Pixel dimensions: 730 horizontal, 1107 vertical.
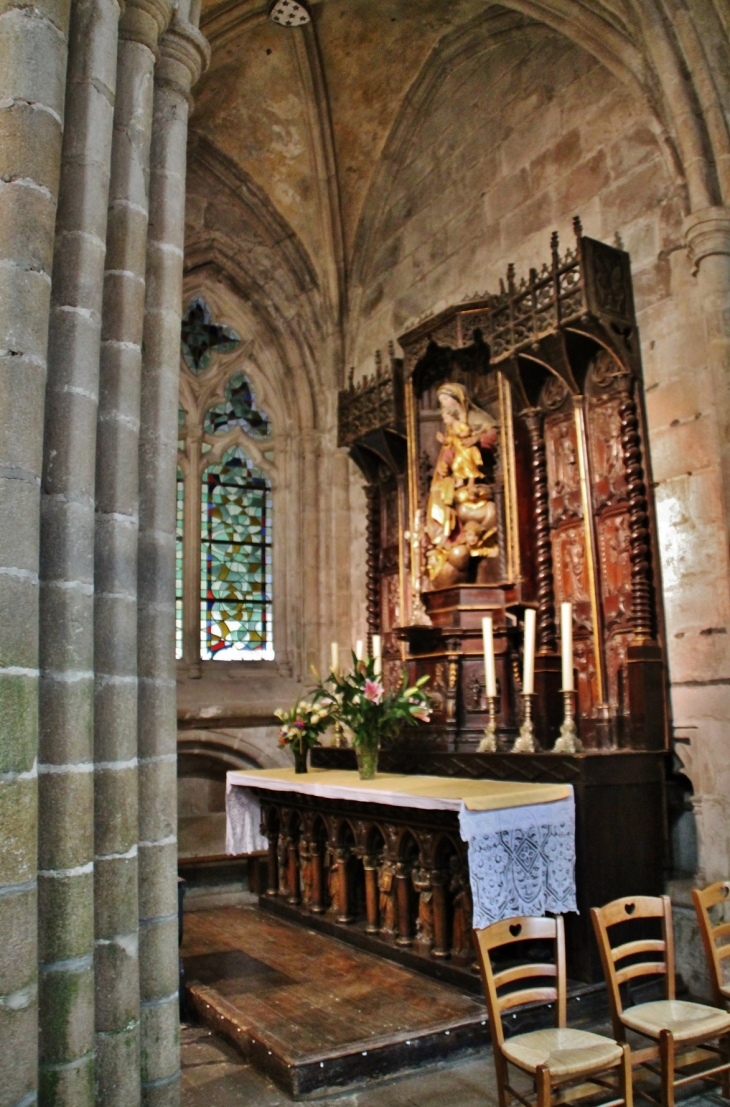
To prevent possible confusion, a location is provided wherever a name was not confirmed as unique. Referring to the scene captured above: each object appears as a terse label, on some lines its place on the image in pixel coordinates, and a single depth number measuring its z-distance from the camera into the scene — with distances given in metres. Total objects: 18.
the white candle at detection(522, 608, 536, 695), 6.10
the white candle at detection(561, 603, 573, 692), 5.93
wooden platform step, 4.28
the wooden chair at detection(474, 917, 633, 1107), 3.37
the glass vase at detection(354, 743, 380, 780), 6.54
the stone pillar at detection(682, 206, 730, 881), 5.81
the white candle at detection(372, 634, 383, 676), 6.81
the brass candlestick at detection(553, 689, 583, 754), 5.84
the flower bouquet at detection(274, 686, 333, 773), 7.34
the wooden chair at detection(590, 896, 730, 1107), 3.68
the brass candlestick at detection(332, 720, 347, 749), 8.10
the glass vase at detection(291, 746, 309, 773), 7.40
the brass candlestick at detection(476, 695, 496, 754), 6.49
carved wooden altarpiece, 6.53
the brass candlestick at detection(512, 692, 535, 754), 6.17
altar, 5.06
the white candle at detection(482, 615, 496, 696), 6.33
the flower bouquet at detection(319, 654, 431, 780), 6.40
